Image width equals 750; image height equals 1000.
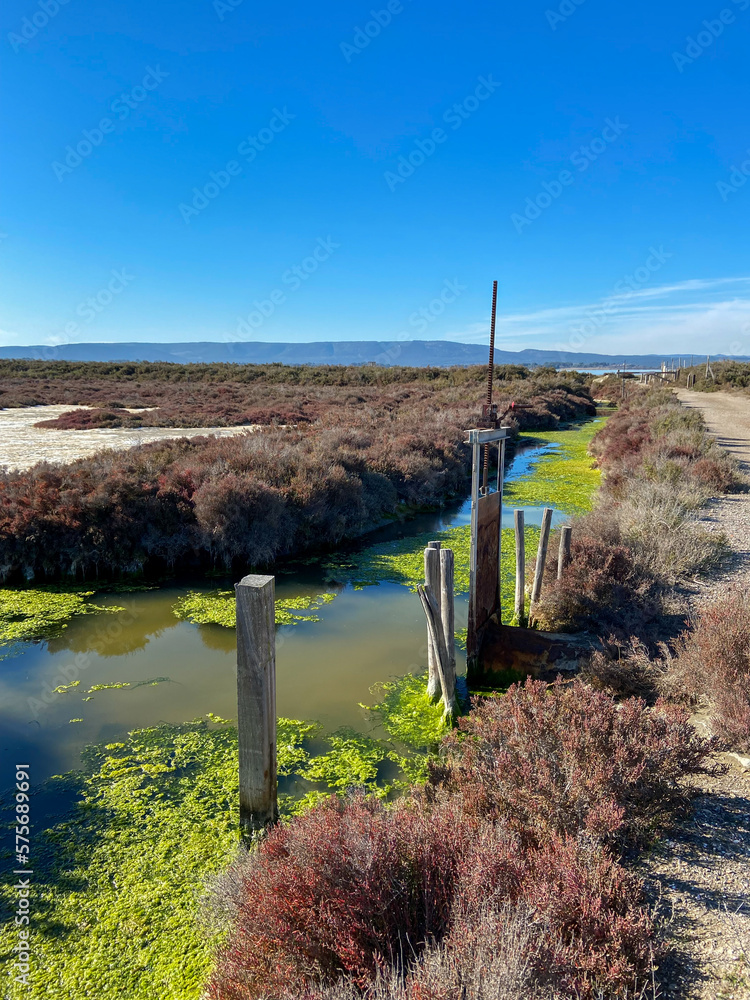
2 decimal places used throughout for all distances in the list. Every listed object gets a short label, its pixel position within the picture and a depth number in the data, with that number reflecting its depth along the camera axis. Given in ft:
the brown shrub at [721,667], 15.43
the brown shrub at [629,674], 19.67
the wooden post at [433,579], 21.27
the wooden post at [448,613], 20.92
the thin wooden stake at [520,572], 28.40
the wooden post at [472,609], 23.08
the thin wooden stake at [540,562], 26.89
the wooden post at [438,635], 20.43
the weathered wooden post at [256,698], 13.16
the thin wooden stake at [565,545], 26.69
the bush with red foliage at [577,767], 11.58
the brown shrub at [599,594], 24.70
